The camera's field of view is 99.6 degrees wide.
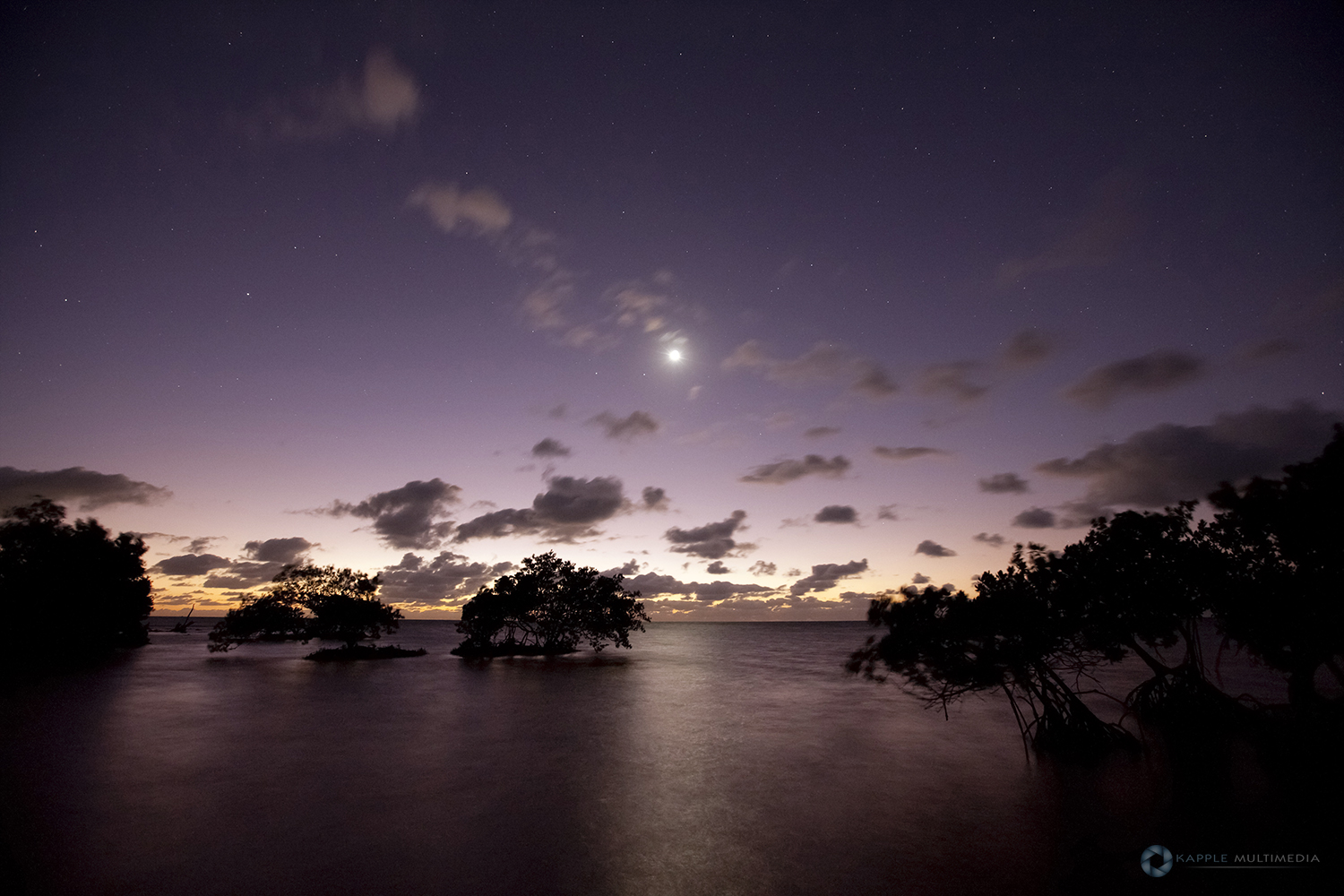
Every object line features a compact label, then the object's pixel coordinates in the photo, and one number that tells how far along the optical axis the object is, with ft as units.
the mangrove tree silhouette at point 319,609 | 196.75
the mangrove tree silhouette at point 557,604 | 204.85
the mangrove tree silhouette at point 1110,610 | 55.16
